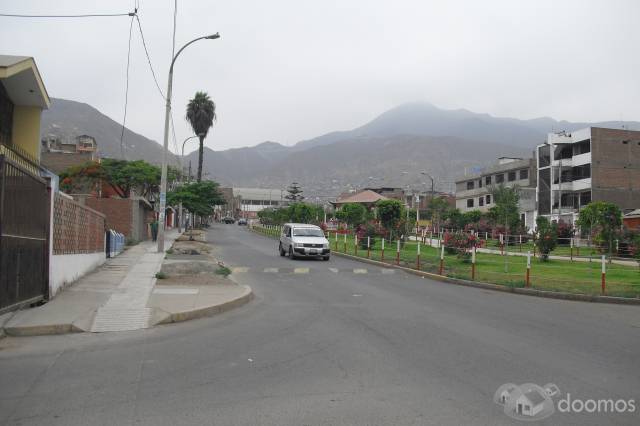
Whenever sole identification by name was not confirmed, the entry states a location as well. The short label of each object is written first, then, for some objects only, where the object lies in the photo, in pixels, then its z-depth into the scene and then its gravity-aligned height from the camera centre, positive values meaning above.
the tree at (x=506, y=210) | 48.19 +1.63
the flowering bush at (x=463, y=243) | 25.06 -0.68
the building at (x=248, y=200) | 167.30 +6.87
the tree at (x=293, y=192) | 102.82 +5.62
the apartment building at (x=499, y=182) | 69.81 +6.17
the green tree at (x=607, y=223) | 28.53 +0.37
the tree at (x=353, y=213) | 55.08 +1.15
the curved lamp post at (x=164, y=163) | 25.81 +2.63
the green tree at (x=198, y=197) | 42.03 +1.82
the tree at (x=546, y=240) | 27.48 -0.52
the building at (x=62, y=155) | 53.66 +6.11
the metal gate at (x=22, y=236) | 8.45 -0.31
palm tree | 64.69 +12.14
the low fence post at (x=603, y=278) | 15.24 -1.25
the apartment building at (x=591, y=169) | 59.53 +6.46
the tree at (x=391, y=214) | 36.56 +0.74
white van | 27.41 -0.87
